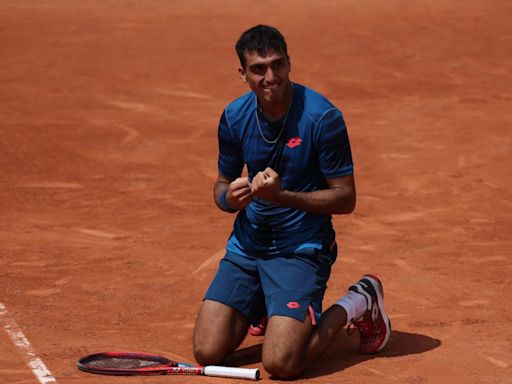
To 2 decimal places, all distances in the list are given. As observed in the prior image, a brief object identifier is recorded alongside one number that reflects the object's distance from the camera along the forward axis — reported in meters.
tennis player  12.84
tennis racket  12.35
